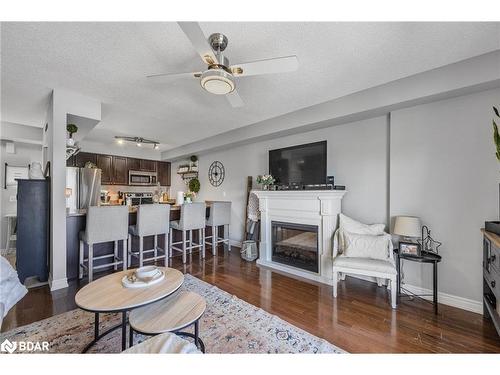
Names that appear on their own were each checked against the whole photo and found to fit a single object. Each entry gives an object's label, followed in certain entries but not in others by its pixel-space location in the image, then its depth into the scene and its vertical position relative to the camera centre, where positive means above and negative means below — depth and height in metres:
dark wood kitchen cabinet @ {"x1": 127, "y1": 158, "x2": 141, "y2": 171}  6.07 +0.66
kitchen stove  5.73 -0.30
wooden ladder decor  4.45 -0.15
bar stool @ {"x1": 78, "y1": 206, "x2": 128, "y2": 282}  2.76 -0.55
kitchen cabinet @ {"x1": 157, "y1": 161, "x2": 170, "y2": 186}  6.65 +0.46
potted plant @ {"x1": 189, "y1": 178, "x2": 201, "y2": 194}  5.68 +0.06
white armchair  2.22 -0.87
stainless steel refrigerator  3.27 +0.00
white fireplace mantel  3.00 -0.43
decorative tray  1.65 -0.74
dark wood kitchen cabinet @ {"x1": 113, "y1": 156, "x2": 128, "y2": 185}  5.80 +0.45
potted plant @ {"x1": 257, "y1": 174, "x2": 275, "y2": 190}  3.64 +0.12
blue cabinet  2.63 -0.51
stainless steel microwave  6.07 +0.27
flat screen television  3.18 +0.37
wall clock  5.16 +0.34
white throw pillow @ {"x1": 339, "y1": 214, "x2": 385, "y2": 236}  2.68 -0.50
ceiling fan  1.52 +0.91
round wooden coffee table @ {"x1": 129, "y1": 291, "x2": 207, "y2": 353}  1.34 -0.87
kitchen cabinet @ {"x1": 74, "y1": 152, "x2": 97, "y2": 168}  5.25 +0.72
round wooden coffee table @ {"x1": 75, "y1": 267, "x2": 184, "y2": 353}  1.39 -0.77
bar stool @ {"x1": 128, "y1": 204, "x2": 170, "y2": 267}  3.20 -0.57
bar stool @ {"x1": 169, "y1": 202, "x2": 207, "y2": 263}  3.67 -0.60
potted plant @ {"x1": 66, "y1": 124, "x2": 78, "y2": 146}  2.89 +0.79
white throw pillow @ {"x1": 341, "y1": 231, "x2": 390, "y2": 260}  2.48 -0.69
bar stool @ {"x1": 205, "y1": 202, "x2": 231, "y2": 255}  4.15 -0.61
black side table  2.17 -0.76
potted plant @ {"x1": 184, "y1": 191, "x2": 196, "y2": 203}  4.17 -0.23
